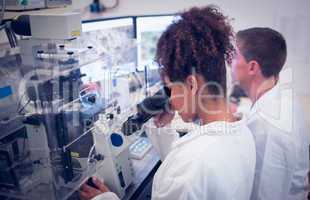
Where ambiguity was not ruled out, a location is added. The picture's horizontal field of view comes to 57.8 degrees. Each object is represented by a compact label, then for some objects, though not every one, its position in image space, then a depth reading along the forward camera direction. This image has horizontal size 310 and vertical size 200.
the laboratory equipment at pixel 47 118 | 1.15
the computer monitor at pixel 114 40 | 1.87
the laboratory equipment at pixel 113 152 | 1.26
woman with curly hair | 0.89
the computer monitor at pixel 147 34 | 2.25
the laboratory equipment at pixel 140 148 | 1.65
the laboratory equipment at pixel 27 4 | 1.31
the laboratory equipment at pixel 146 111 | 1.38
